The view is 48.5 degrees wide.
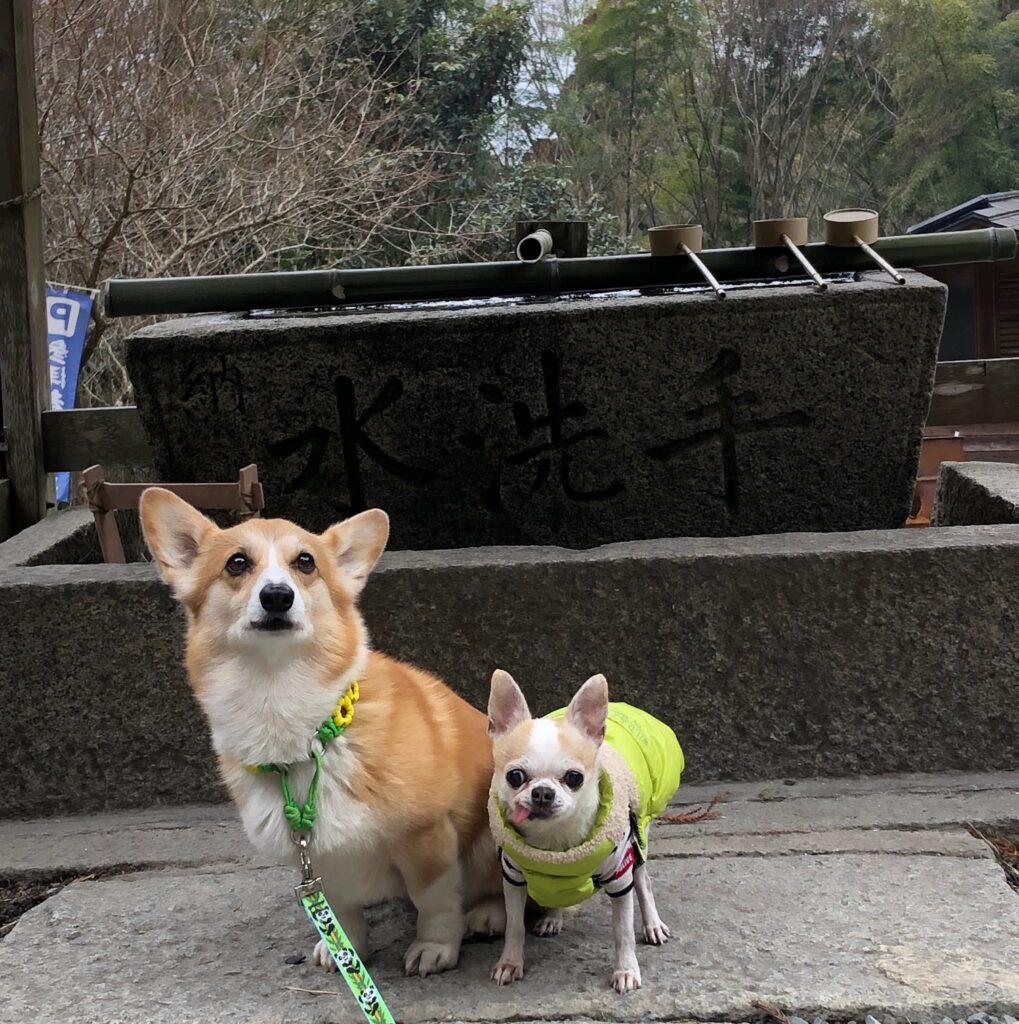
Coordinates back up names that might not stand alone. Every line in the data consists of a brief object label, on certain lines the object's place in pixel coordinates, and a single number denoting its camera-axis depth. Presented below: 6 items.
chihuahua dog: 2.23
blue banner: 8.27
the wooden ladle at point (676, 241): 4.45
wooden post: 4.88
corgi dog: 2.34
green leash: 2.20
